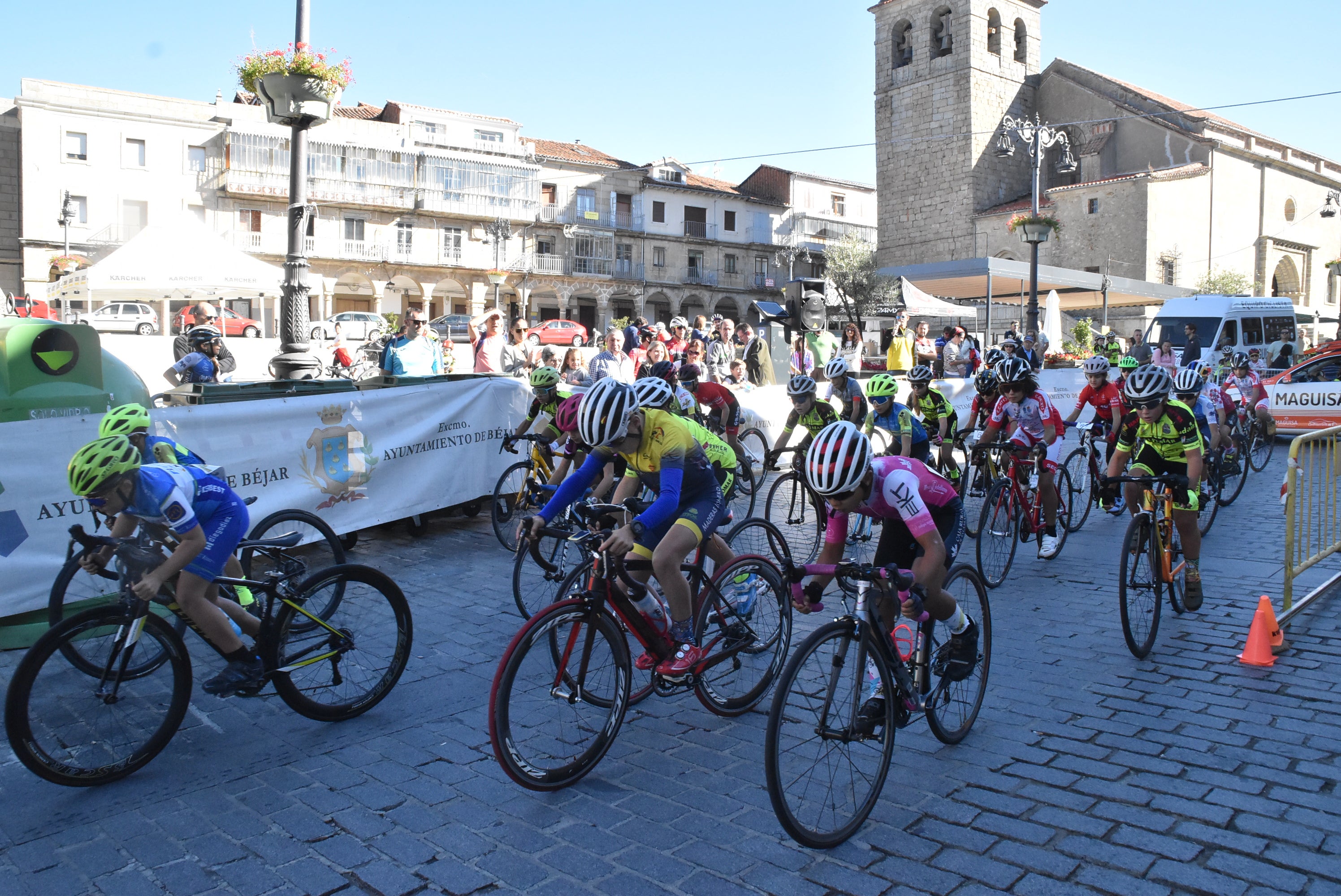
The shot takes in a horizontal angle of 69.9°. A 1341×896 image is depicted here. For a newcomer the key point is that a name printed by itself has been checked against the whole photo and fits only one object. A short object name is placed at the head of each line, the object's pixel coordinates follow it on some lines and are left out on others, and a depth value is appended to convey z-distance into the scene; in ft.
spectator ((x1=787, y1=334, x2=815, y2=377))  53.21
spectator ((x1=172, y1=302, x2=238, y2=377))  37.14
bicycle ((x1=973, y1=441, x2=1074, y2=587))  25.00
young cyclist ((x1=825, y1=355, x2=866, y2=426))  30.14
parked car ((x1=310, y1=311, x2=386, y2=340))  109.09
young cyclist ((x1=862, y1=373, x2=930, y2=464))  27.32
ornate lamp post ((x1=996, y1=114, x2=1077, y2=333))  70.59
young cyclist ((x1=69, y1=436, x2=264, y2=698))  13.74
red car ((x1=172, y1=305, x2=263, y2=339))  108.47
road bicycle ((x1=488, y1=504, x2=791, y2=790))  12.84
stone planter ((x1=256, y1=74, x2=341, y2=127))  31.19
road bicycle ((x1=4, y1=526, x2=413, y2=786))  12.87
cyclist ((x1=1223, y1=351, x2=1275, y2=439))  48.06
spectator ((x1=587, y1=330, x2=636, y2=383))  42.32
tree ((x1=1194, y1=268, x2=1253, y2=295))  145.48
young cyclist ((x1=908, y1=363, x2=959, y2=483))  32.30
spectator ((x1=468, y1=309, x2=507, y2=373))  43.62
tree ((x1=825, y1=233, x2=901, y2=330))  184.24
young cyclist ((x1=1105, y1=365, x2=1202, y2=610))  21.67
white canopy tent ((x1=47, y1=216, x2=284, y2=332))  48.70
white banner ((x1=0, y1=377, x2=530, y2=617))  20.10
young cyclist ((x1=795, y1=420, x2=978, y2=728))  12.57
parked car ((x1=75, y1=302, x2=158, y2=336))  106.42
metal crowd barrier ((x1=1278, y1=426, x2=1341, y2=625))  22.48
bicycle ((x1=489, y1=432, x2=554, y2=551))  28.60
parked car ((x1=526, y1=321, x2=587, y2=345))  127.44
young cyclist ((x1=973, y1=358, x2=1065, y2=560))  27.48
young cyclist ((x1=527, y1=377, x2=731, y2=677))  15.25
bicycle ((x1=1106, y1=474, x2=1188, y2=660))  18.84
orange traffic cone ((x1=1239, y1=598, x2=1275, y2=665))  18.66
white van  79.56
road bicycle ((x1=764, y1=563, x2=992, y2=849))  11.30
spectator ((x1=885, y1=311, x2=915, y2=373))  54.95
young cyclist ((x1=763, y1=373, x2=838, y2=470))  29.32
